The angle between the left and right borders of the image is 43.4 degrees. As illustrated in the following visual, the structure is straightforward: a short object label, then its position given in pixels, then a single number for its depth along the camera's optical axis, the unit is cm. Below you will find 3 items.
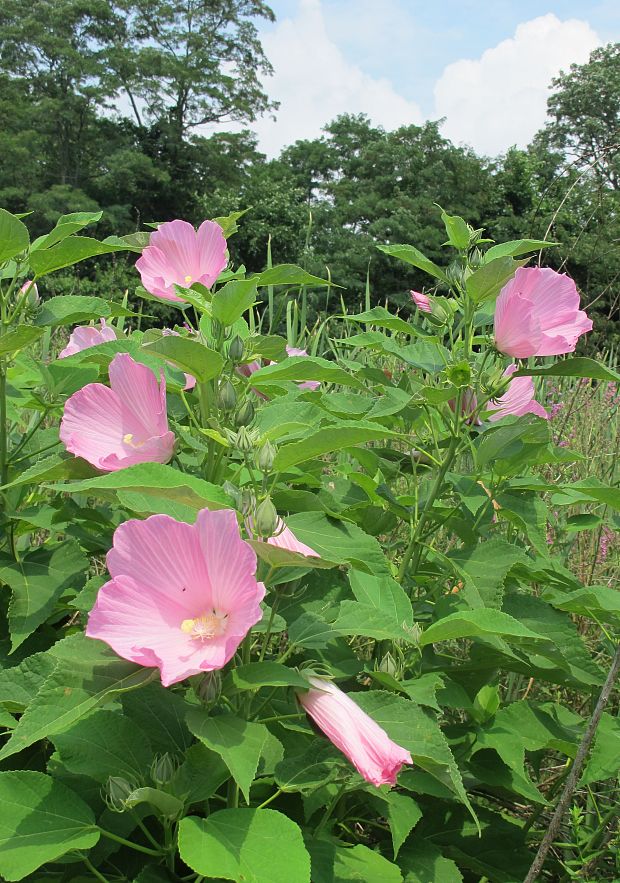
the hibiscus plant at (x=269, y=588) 84
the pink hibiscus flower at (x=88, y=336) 147
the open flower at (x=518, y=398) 154
